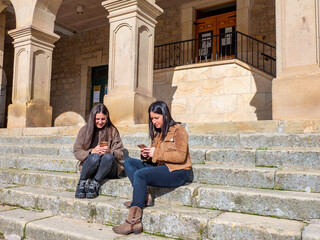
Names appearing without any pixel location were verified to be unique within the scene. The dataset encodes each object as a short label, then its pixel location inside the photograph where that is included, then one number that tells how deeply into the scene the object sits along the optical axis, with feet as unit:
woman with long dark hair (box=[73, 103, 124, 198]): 9.43
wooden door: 30.01
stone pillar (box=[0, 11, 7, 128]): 40.06
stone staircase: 6.86
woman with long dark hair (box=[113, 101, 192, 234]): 7.59
